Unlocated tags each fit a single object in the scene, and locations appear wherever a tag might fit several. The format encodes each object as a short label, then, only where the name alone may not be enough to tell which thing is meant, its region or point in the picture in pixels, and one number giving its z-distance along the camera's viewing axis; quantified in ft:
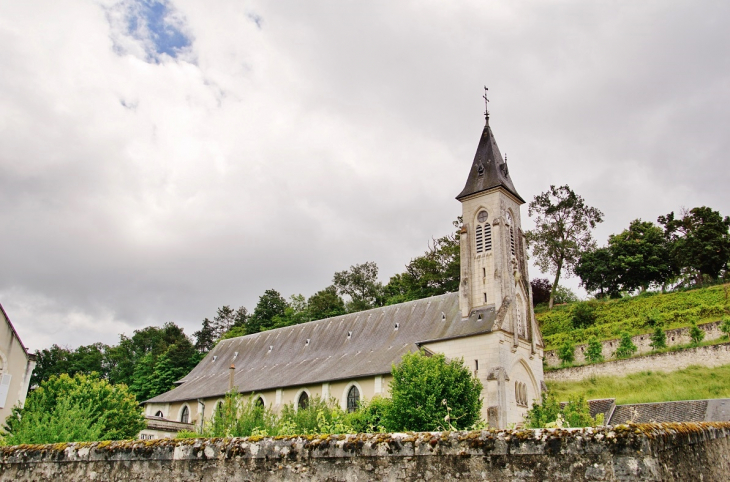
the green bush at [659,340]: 127.85
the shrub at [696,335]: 124.47
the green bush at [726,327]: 122.42
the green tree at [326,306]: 214.90
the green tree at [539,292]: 199.93
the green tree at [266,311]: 242.78
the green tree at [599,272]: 192.24
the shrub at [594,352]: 134.41
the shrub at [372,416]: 84.94
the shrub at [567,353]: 138.00
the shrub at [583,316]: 161.79
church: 112.68
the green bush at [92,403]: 52.64
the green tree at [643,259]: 187.01
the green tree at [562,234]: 193.98
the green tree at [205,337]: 287.07
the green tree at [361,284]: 237.45
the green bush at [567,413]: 82.82
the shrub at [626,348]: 130.72
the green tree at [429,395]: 80.38
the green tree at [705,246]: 171.01
